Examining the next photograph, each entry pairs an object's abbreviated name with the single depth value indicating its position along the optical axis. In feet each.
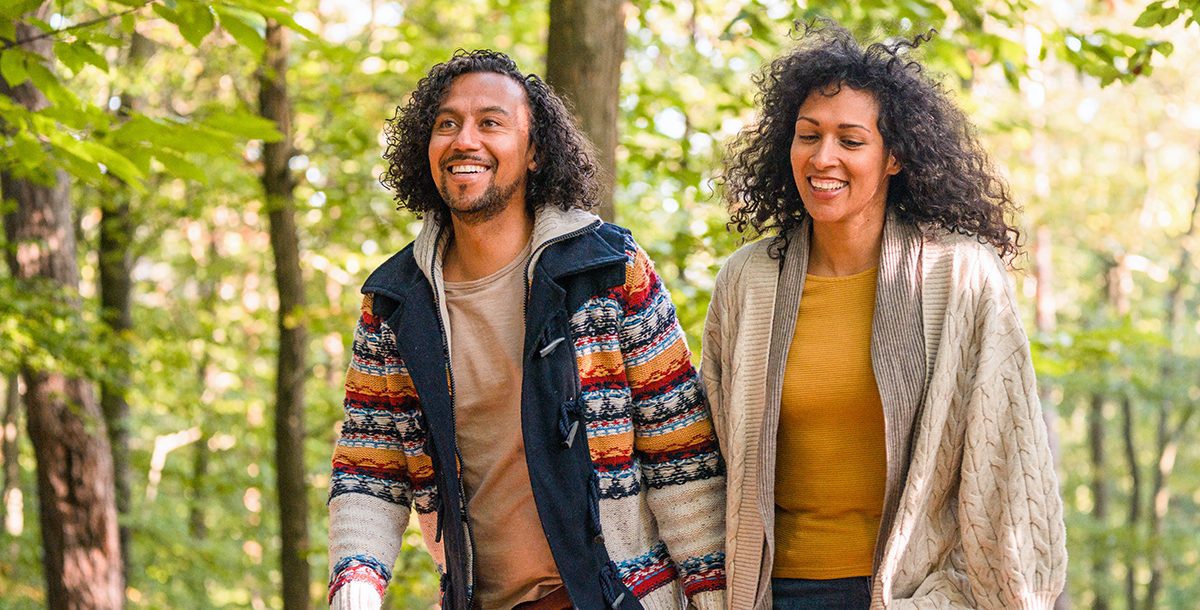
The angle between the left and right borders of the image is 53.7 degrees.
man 9.30
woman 8.74
